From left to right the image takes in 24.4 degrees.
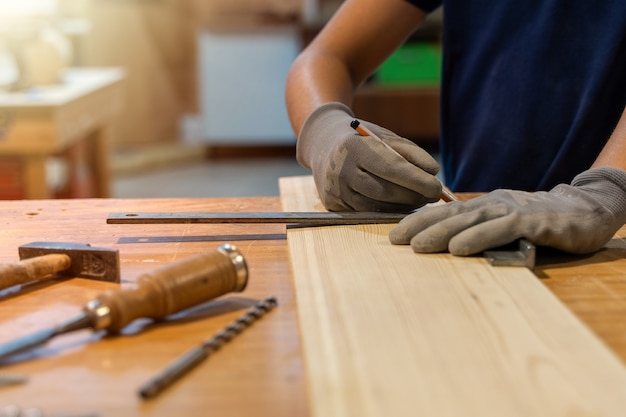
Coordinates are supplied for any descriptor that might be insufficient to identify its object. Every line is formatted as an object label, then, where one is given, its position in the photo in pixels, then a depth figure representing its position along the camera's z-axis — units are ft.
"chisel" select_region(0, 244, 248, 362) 4.11
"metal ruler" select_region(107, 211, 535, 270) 4.99
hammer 4.49
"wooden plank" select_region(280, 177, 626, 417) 3.84
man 4.97
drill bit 3.94
